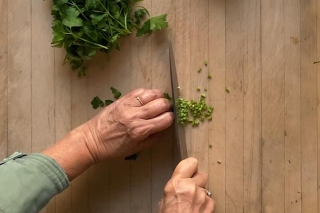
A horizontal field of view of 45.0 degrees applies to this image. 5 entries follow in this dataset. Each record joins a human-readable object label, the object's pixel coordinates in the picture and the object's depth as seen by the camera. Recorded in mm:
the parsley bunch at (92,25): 1183
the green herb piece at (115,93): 1267
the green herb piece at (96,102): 1267
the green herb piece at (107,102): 1272
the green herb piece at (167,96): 1250
